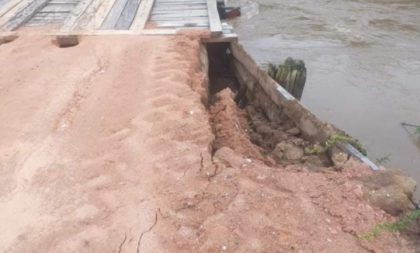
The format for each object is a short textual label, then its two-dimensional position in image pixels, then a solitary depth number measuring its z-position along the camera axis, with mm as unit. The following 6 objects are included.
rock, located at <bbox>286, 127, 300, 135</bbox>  4957
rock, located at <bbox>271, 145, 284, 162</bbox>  4555
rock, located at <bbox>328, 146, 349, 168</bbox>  4018
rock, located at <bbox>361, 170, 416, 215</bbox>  3326
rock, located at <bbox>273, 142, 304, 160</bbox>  4500
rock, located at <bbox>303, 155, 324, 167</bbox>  4220
